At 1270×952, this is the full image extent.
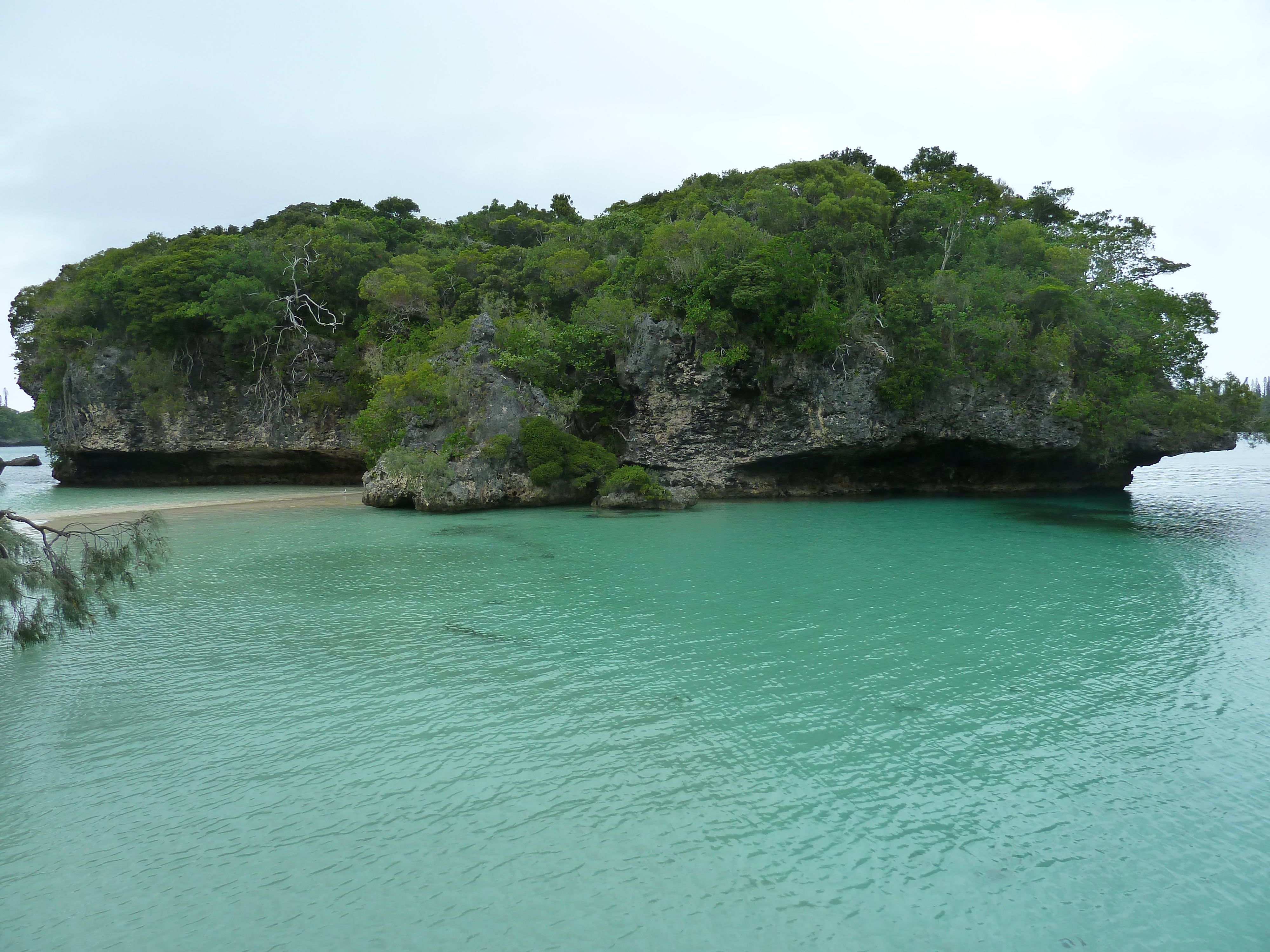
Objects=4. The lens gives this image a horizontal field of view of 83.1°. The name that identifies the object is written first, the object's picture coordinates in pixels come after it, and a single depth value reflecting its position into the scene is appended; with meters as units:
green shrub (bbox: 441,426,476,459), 23.25
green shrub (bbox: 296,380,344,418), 32.38
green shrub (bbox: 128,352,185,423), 32.88
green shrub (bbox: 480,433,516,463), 22.98
